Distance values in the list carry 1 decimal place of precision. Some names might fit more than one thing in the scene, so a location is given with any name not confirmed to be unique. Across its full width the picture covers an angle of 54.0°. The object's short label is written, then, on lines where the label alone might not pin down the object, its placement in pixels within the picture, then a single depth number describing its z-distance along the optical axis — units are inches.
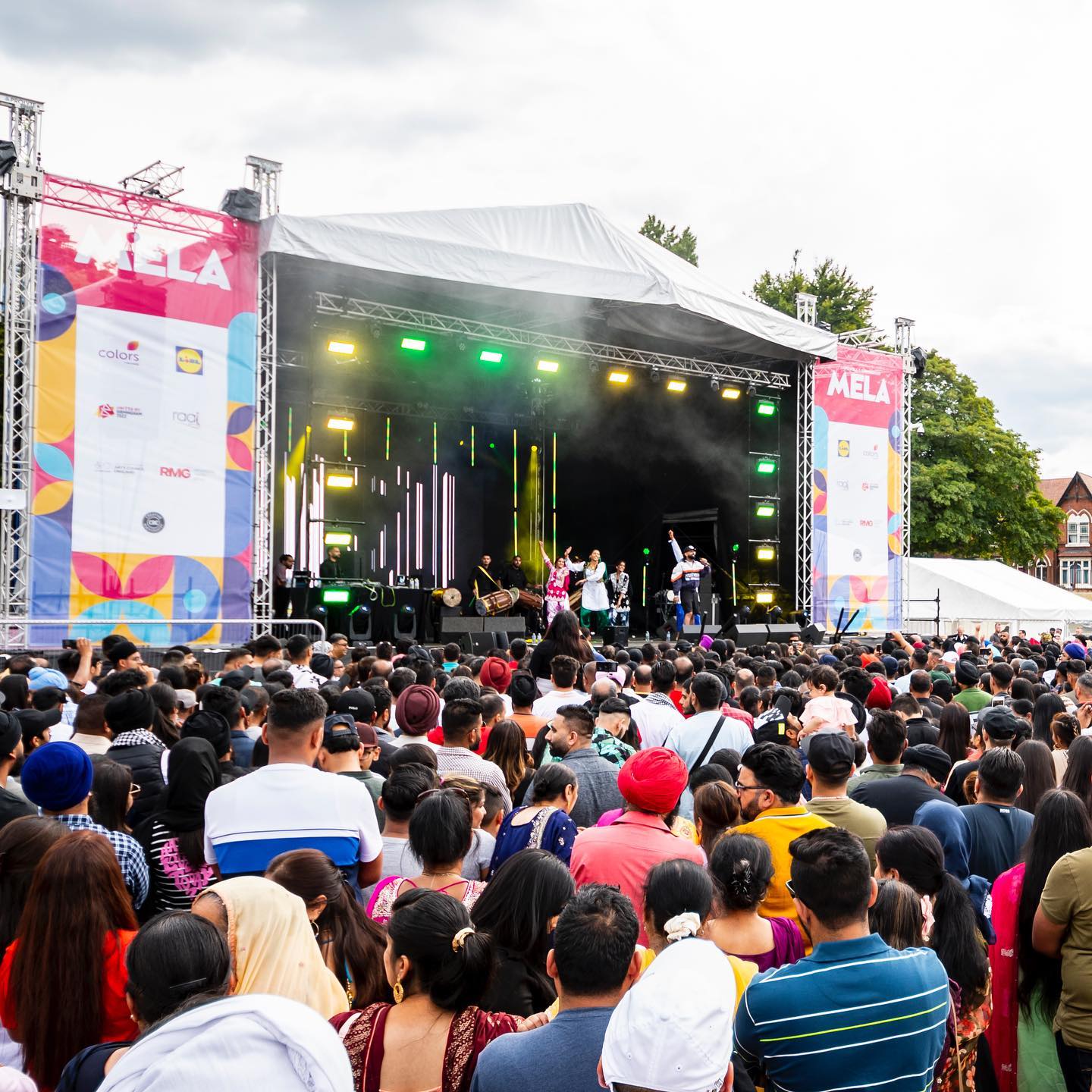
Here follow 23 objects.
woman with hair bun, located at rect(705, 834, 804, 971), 100.8
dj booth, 580.4
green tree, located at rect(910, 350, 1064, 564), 1364.4
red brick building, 2436.0
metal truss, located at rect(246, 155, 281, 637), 469.1
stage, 569.6
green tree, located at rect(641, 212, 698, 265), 1455.5
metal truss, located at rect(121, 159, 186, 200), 438.3
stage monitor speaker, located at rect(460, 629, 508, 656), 613.0
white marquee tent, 1143.6
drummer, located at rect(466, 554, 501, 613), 691.4
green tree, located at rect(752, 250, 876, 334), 1384.1
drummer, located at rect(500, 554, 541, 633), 696.4
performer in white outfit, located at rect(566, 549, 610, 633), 645.3
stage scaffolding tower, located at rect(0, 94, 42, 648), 406.6
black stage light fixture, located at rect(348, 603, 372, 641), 584.7
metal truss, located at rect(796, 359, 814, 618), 679.7
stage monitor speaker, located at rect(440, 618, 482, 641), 625.3
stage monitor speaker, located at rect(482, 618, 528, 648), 624.9
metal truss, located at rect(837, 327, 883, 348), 704.1
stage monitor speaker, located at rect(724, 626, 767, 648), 636.1
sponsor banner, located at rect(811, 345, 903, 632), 686.5
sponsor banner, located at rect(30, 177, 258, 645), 423.5
